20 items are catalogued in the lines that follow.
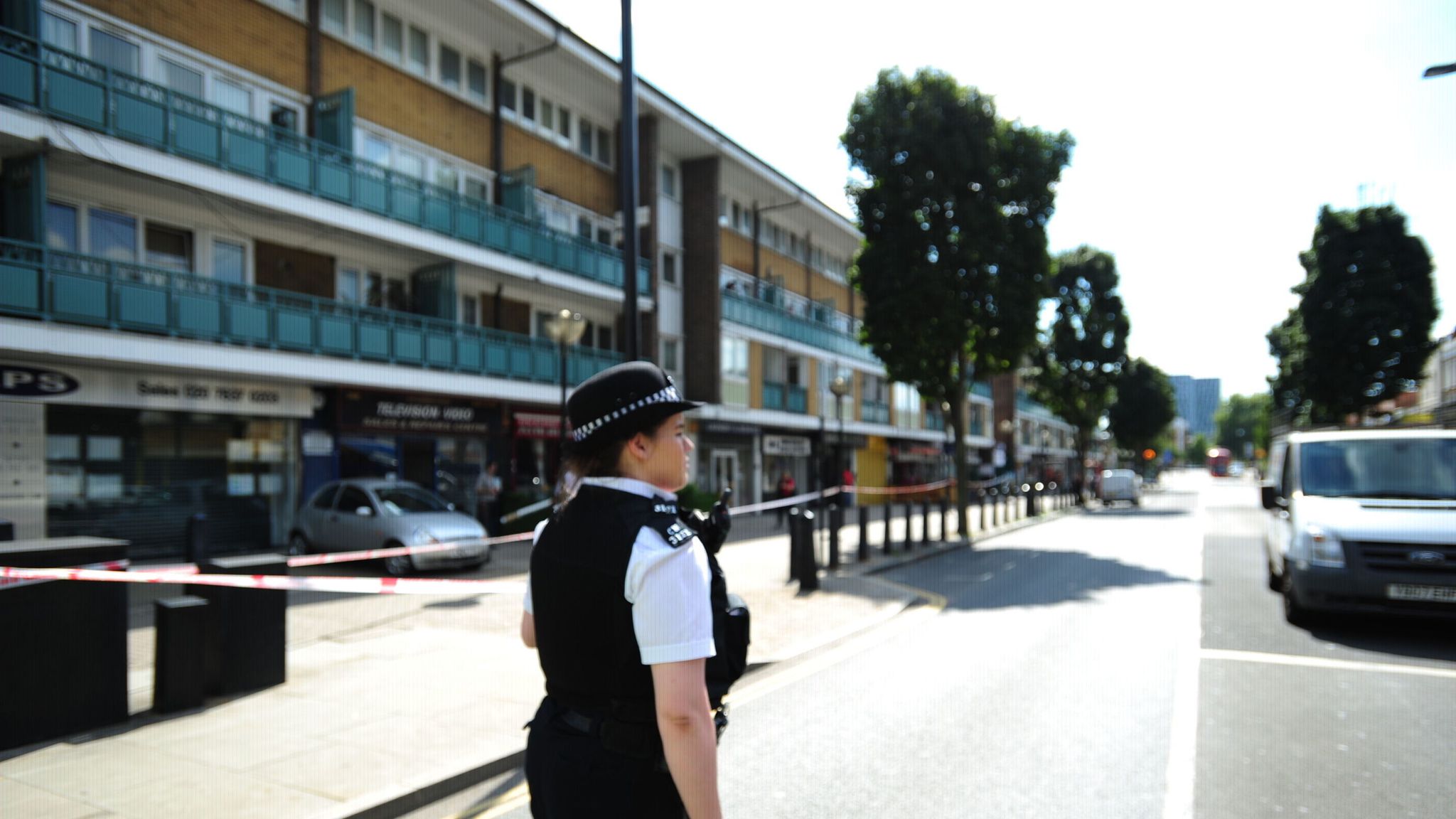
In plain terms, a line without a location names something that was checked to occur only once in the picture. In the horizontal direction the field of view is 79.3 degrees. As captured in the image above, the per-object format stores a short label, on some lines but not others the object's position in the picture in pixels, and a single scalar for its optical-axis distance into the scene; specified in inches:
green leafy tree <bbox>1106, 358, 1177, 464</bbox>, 2502.5
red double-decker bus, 3868.1
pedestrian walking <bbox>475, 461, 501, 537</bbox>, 712.4
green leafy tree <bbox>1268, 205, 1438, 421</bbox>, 1211.2
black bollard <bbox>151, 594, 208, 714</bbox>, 226.2
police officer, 66.6
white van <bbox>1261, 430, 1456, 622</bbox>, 291.7
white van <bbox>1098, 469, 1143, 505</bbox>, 1627.7
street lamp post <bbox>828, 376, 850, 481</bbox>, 850.1
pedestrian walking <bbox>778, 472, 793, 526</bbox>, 1063.0
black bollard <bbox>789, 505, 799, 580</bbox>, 474.9
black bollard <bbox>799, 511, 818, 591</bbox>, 461.1
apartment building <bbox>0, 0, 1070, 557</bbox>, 506.6
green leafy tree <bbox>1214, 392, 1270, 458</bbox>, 5388.8
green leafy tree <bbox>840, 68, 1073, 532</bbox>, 864.3
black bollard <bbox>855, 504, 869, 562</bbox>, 603.2
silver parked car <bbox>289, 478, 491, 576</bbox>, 510.6
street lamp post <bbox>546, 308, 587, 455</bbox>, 533.0
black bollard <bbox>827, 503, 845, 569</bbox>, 518.6
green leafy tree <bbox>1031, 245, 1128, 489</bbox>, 1819.6
